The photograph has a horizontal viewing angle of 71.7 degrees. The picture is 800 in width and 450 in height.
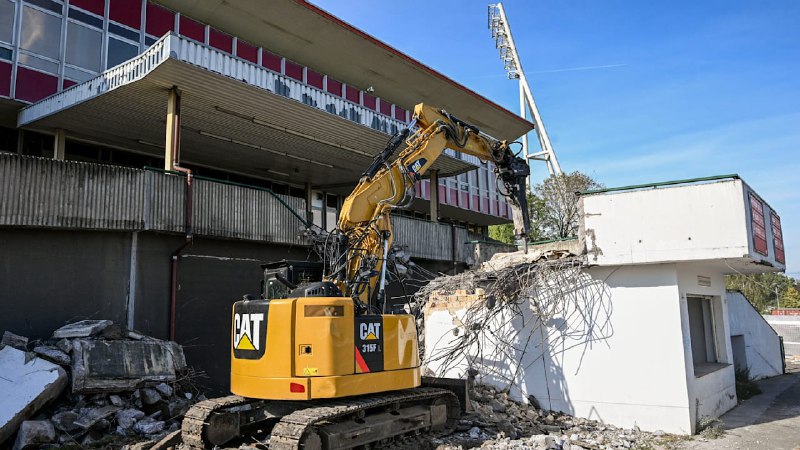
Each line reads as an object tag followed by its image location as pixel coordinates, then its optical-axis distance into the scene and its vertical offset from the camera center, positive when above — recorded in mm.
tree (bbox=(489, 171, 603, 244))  31000 +5159
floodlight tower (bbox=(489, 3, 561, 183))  35622 +15212
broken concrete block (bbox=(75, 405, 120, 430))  8633 -1797
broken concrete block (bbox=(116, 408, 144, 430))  9070 -1897
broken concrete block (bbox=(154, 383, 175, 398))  10102 -1608
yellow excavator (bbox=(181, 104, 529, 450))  7125 -807
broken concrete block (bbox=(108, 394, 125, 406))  9328 -1640
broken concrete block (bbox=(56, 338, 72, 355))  9430 -712
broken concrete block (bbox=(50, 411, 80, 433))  8500 -1800
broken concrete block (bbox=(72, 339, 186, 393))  9156 -1089
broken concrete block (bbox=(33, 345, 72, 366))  9188 -850
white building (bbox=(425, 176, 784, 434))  10102 -398
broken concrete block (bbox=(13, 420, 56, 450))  7926 -1879
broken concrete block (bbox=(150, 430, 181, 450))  7643 -1948
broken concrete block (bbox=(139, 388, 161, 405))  9727 -1662
